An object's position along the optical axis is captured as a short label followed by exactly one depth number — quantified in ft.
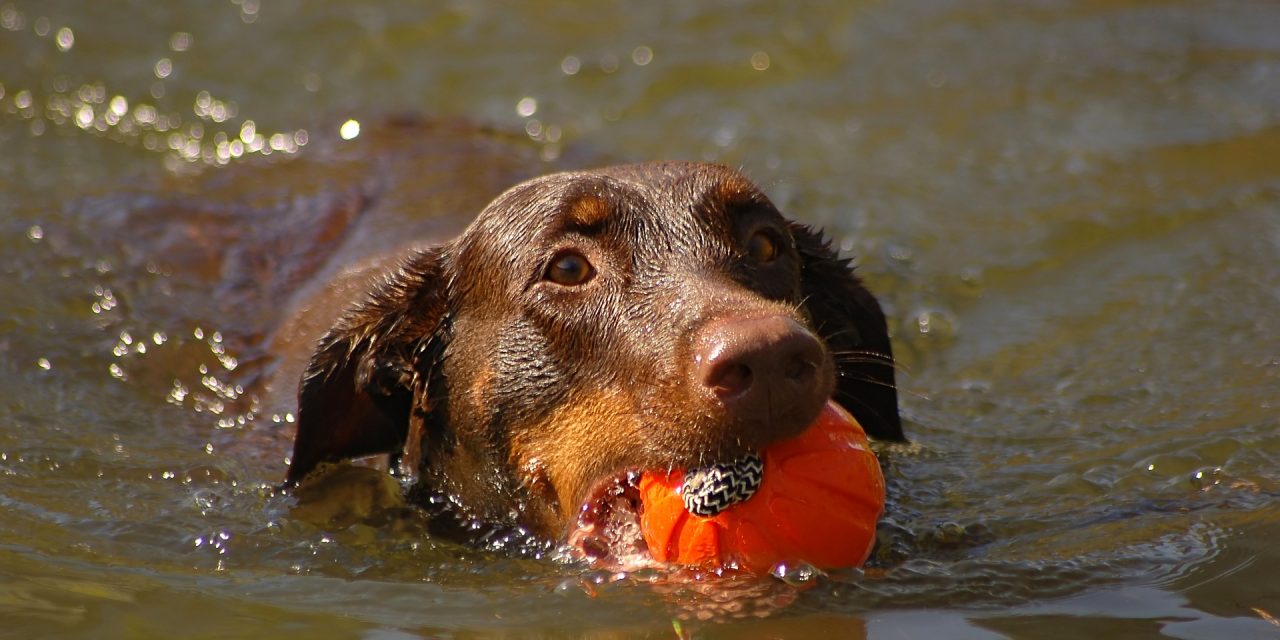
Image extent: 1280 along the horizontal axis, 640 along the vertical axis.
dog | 14.05
